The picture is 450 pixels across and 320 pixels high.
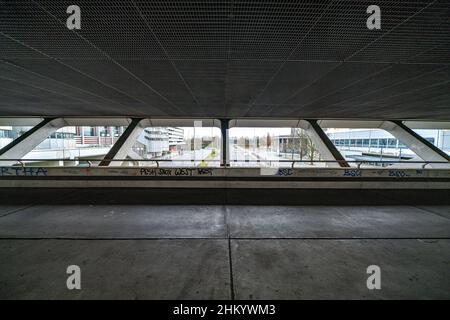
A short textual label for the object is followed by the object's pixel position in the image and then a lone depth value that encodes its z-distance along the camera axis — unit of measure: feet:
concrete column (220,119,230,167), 32.27
